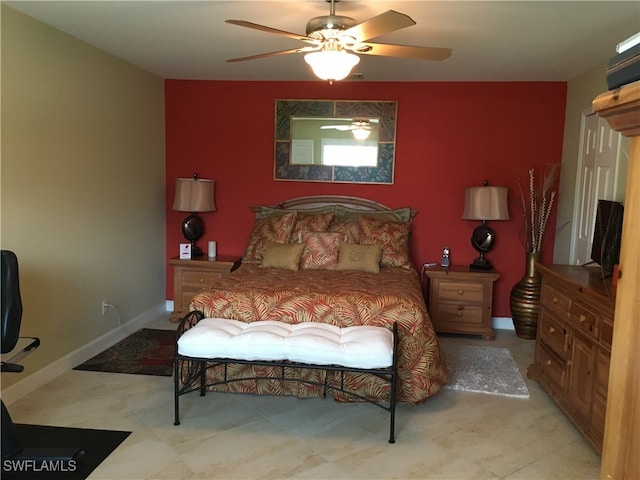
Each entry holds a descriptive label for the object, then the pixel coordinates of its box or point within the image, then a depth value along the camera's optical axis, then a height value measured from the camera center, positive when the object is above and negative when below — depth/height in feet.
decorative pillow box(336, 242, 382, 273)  13.55 -1.94
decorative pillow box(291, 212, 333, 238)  14.93 -1.11
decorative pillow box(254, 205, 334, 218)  16.10 -0.81
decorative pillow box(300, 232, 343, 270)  13.98 -1.82
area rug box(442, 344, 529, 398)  11.21 -4.45
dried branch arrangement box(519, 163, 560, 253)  15.14 -0.43
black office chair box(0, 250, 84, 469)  7.22 -2.76
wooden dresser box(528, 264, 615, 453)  8.24 -2.83
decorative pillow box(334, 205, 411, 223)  15.62 -0.83
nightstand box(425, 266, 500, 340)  14.94 -3.36
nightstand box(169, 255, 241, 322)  15.75 -2.99
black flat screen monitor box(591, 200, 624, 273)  9.11 -0.75
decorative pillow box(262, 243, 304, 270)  13.74 -1.98
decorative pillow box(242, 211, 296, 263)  14.88 -1.50
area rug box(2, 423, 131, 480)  7.53 -4.57
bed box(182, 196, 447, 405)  10.07 -2.32
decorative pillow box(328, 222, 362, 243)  14.74 -1.28
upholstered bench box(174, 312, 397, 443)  8.67 -2.91
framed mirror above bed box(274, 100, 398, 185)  16.03 +1.55
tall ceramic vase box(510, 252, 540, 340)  14.89 -3.27
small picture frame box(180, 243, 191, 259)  16.19 -2.26
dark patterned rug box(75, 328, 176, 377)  11.94 -4.55
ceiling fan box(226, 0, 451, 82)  7.97 +2.55
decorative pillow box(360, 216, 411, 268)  14.27 -1.49
